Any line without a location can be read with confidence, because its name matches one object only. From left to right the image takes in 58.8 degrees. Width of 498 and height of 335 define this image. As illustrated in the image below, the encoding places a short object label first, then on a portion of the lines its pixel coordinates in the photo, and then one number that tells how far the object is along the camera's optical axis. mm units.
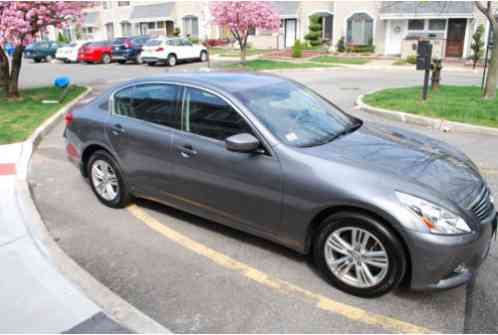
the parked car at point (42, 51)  33406
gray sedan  3176
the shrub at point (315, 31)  32062
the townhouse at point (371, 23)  26766
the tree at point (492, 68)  10301
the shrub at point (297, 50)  28328
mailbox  10508
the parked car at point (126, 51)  27844
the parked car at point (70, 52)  30156
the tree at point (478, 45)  22903
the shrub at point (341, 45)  30703
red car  28438
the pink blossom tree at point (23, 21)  11008
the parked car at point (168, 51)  25281
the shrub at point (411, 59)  24828
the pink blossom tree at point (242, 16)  23062
